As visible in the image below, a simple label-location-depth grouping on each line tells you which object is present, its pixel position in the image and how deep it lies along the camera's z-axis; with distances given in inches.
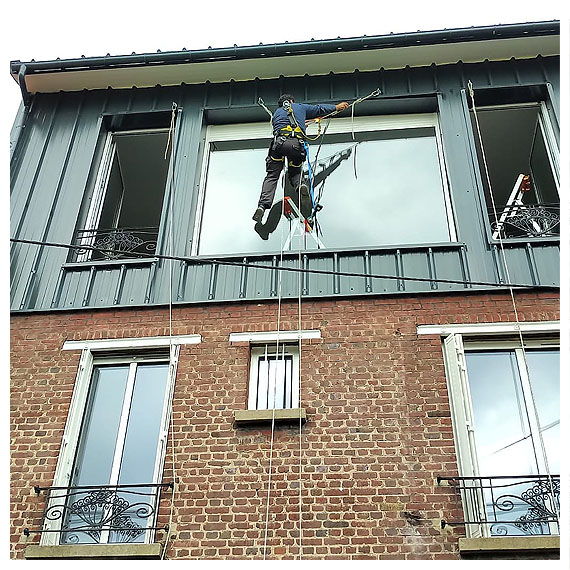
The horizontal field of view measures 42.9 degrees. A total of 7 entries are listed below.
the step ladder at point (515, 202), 361.7
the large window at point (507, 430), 266.8
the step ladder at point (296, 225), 363.7
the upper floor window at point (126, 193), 378.9
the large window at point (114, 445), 278.1
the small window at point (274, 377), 305.4
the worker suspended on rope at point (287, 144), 386.3
